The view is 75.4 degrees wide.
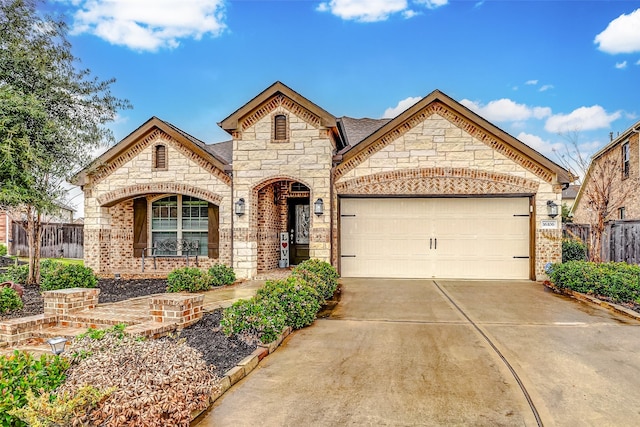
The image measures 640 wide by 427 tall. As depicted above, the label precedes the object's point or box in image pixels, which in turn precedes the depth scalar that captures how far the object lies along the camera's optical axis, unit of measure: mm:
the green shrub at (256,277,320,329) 6254
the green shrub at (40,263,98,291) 8695
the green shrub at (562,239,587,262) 12734
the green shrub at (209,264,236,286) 10234
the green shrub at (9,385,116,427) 2682
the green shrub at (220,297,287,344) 5387
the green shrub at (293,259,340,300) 8392
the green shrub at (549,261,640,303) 8234
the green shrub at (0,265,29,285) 10117
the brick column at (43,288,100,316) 6277
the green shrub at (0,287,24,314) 6918
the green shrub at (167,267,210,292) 9250
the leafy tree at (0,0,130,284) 7484
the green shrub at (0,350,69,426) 2816
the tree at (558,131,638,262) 10938
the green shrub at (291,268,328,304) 7811
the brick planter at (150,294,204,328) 5980
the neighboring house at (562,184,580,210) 36781
